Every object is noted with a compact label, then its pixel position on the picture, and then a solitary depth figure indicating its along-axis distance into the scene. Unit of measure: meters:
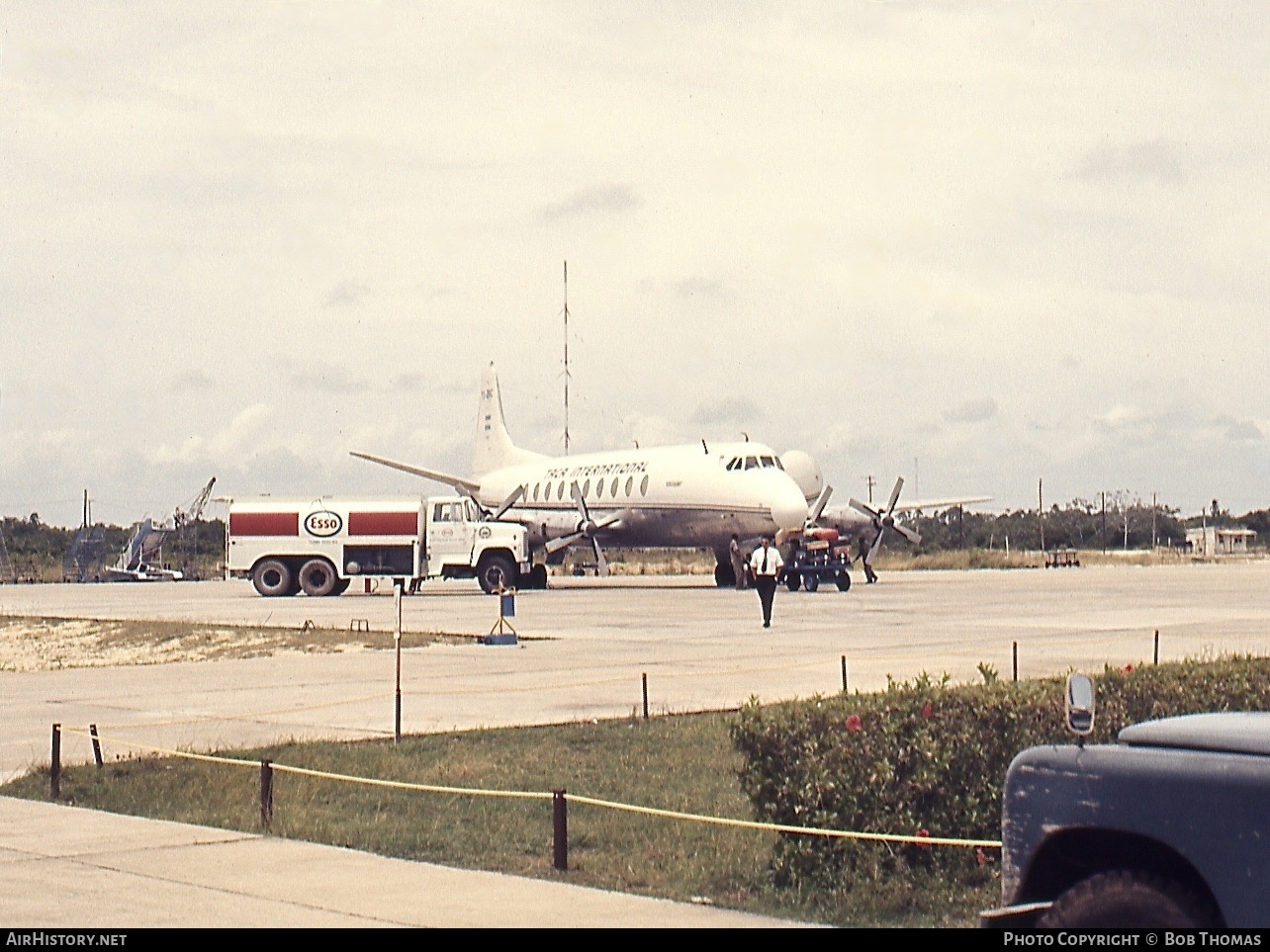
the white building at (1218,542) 154.75
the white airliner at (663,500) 52.25
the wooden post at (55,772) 13.23
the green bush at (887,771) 9.30
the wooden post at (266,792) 11.66
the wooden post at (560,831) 9.98
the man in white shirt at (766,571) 33.50
